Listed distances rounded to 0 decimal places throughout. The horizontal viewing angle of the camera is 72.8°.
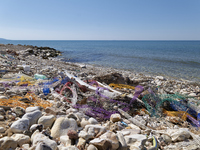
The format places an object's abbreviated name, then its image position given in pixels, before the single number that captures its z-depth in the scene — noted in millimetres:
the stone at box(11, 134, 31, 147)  1925
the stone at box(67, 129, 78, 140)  2084
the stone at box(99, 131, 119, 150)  2002
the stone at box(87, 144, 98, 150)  1866
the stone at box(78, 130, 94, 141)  2109
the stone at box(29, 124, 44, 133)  2234
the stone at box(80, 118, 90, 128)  2654
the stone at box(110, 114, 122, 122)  3129
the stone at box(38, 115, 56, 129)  2432
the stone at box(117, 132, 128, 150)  2062
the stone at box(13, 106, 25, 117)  2738
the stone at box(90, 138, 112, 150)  1901
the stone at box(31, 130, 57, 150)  1803
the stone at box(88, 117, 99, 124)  2841
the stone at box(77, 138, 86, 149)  1942
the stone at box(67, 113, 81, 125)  2708
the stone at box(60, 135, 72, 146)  2024
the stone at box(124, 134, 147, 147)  2236
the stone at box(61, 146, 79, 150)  1758
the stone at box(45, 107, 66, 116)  2859
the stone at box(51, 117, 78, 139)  2244
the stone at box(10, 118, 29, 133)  2162
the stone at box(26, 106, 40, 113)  2757
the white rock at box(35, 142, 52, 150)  1632
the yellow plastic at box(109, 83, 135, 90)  5862
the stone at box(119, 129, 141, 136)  2529
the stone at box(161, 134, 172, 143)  2540
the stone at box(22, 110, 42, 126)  2459
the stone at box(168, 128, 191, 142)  2529
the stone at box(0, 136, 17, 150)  1745
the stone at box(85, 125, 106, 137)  2271
